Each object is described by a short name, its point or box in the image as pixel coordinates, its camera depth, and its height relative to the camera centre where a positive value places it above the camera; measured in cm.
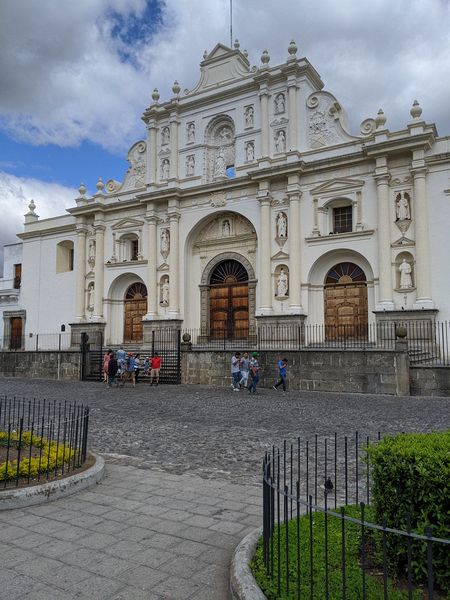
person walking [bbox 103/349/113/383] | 1925 -47
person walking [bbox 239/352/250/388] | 1653 -69
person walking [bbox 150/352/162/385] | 1911 -71
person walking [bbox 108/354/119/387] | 1872 -81
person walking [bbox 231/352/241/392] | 1667 -83
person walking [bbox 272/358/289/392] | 1625 -71
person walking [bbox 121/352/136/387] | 1940 -76
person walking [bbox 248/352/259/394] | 1600 -85
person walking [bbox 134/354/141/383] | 1963 -66
